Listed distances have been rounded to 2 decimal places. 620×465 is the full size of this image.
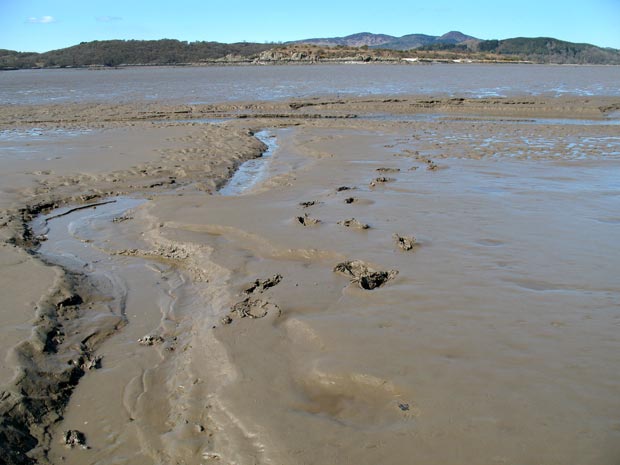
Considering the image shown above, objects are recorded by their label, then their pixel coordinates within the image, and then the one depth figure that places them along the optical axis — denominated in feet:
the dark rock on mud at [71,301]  15.23
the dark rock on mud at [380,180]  28.36
